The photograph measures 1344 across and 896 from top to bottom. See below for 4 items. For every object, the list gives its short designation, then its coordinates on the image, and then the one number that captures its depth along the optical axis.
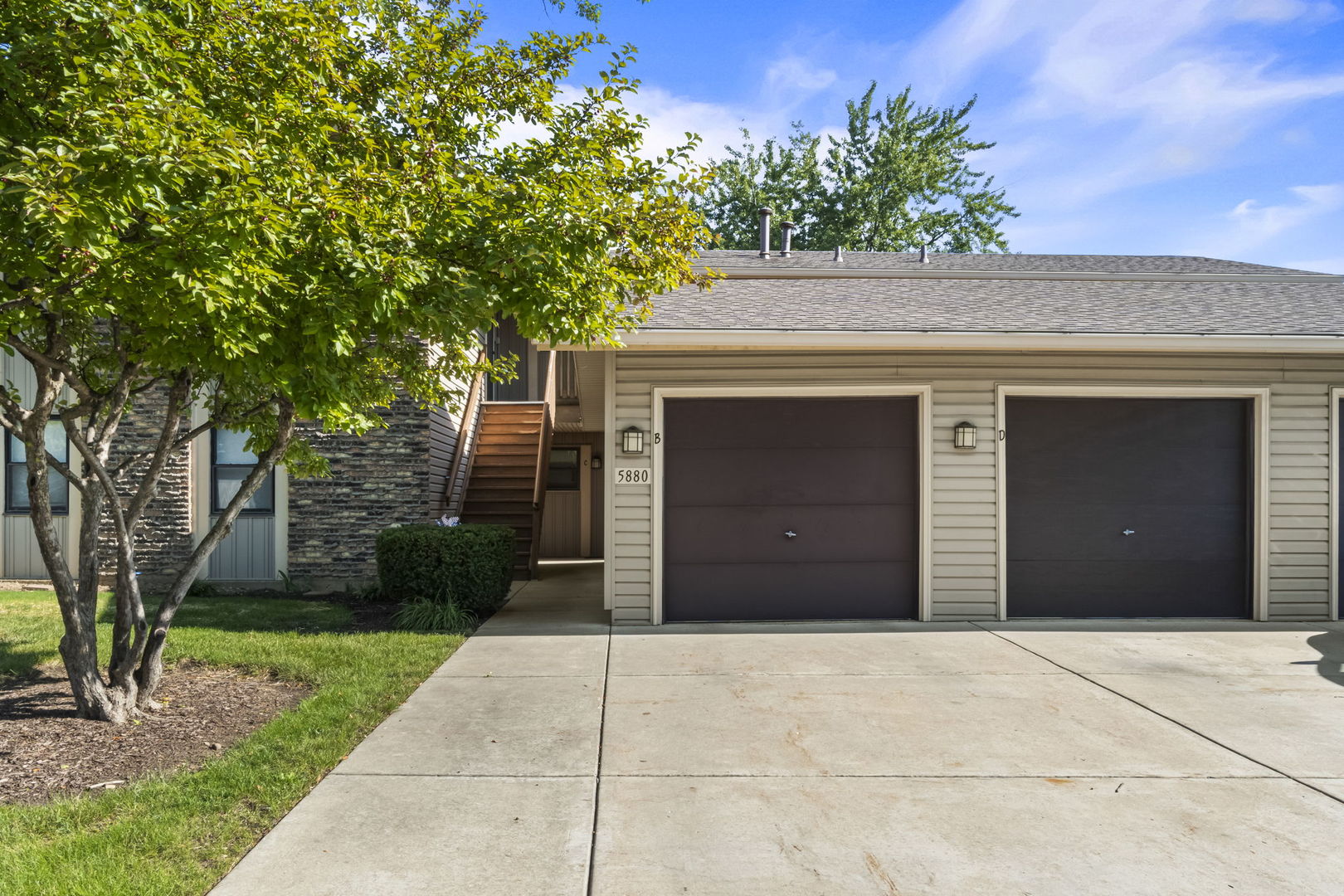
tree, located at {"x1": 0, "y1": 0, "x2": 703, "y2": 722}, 3.38
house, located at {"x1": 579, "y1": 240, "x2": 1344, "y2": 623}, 7.70
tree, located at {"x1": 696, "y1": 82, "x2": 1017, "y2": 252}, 25.62
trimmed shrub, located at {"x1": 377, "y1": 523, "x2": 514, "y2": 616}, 8.12
